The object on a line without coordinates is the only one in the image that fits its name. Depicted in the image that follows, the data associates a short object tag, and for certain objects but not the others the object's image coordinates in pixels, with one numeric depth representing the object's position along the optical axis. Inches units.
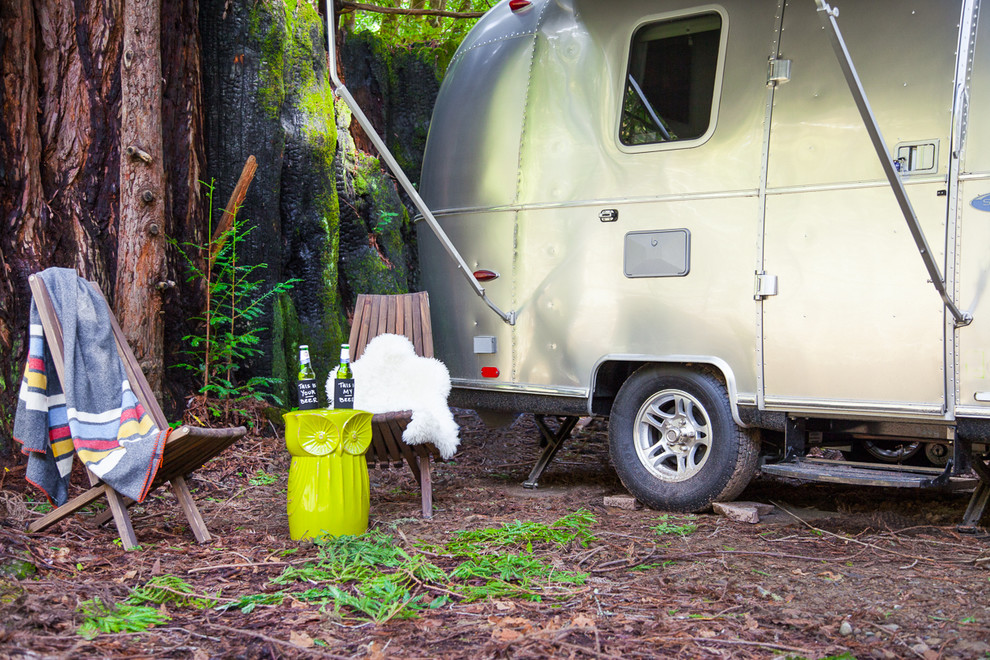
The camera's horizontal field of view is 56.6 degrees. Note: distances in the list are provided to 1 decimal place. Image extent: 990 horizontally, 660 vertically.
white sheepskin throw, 189.0
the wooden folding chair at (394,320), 215.2
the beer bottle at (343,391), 190.2
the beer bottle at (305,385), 185.3
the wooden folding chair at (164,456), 156.2
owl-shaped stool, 167.0
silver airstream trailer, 170.1
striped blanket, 155.8
